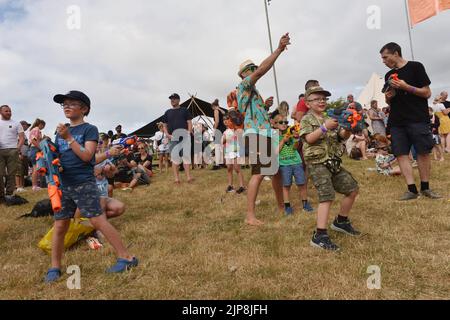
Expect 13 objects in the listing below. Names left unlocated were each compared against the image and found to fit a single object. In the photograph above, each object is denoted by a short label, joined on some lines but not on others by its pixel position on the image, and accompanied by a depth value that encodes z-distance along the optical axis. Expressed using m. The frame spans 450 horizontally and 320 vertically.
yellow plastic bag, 3.59
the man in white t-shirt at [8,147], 7.35
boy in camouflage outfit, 3.35
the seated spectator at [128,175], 8.74
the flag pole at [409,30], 11.23
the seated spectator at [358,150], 11.30
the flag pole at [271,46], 10.45
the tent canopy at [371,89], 26.66
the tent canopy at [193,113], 19.06
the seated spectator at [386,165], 7.25
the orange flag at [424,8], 9.66
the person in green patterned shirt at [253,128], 4.36
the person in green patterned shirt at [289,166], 4.99
